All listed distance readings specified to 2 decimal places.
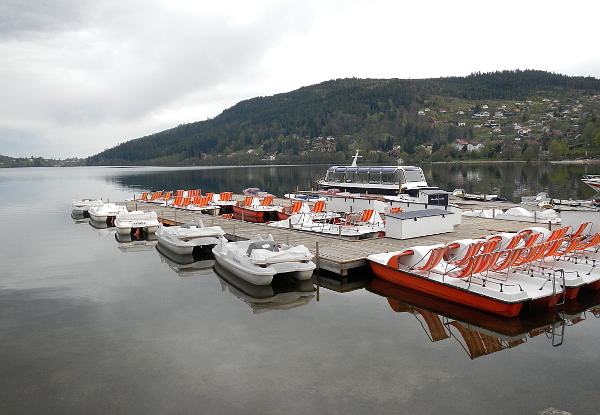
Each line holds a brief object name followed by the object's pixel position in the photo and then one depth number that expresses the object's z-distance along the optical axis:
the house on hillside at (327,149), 193.15
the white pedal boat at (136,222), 24.94
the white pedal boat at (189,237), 19.08
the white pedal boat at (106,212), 30.48
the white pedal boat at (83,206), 36.25
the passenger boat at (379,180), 29.69
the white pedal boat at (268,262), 13.84
